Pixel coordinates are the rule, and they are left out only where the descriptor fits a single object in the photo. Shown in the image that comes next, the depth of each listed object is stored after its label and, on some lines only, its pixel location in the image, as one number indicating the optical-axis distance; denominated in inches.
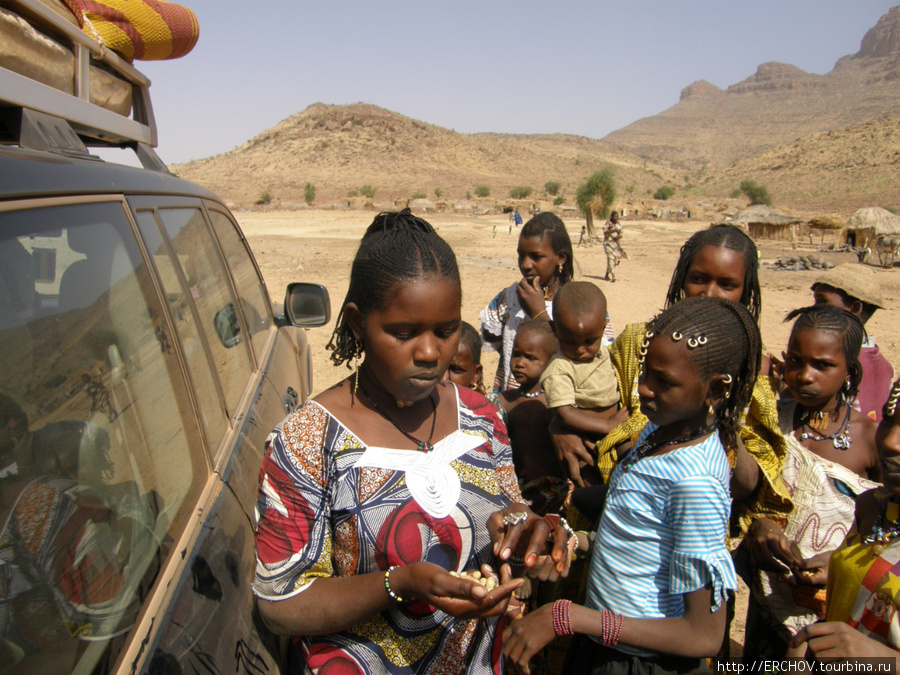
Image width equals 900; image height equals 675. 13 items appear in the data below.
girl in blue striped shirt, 60.9
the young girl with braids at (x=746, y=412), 79.4
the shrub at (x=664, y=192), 2036.2
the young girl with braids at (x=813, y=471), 80.2
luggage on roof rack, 55.4
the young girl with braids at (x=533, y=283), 127.5
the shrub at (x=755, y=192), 1757.3
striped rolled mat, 80.6
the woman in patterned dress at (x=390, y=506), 50.1
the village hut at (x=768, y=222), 912.3
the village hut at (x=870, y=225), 690.2
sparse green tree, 1157.1
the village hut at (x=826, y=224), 885.8
